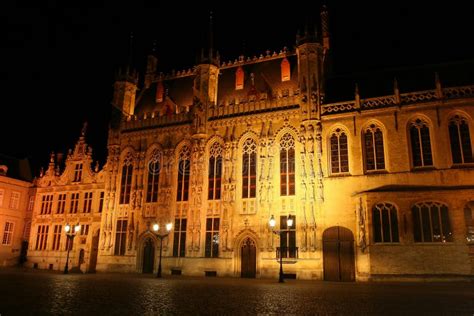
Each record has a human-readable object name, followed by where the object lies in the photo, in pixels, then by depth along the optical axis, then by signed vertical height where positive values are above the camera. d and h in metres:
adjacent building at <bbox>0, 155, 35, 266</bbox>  42.31 +3.81
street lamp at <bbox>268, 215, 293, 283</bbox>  23.41 +1.58
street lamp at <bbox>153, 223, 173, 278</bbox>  27.37 +1.70
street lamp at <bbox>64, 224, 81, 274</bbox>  29.78 +1.76
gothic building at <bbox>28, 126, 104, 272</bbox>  38.19 +3.85
